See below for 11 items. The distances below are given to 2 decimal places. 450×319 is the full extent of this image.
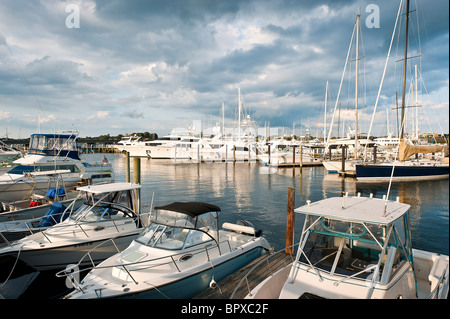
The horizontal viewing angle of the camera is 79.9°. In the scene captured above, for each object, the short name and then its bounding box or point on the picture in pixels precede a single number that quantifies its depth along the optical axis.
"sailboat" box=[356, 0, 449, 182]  30.44
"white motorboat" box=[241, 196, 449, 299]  5.05
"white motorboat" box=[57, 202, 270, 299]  6.28
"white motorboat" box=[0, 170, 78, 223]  11.92
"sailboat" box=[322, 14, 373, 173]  34.75
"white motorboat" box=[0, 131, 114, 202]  15.67
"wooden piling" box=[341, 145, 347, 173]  34.09
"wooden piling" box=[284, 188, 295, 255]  9.78
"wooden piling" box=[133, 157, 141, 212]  15.21
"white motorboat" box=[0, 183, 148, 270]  8.61
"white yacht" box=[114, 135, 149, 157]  65.62
